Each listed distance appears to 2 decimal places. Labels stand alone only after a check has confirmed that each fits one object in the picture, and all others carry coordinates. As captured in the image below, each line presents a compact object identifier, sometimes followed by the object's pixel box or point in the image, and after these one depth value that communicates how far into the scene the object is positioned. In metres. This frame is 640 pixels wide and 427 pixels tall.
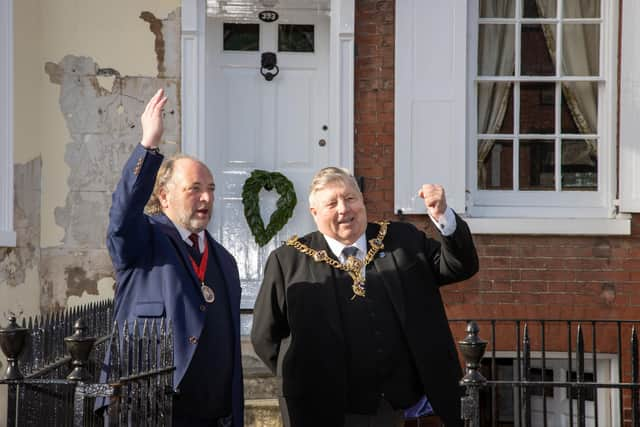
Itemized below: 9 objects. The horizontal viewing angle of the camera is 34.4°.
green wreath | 8.44
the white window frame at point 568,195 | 8.22
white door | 8.61
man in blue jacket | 4.11
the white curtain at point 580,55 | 8.59
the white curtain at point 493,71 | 8.62
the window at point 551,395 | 8.10
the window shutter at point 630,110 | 8.19
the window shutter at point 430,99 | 8.25
